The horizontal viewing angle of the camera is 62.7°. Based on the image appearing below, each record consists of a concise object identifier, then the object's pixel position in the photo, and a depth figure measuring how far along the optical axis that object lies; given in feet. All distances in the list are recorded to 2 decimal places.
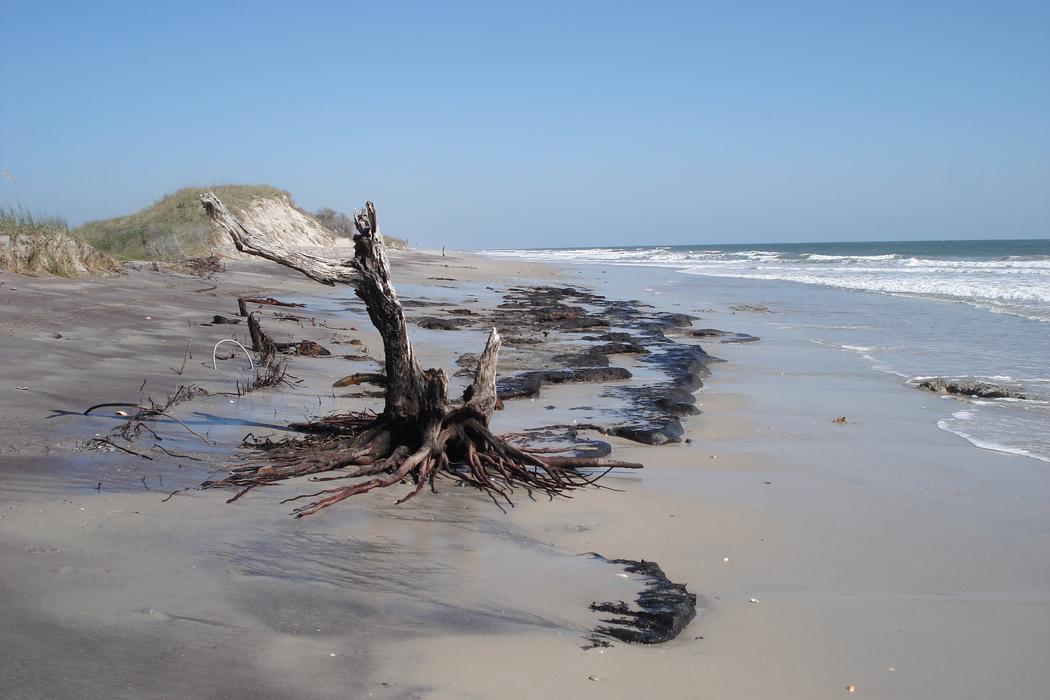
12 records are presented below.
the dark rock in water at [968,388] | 29.68
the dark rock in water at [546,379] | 28.35
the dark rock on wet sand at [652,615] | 10.96
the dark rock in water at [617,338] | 43.68
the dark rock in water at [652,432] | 22.67
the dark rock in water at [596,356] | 35.47
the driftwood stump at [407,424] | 17.52
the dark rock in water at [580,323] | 50.44
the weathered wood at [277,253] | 18.26
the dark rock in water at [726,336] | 46.19
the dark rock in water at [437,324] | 47.29
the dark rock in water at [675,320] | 52.78
